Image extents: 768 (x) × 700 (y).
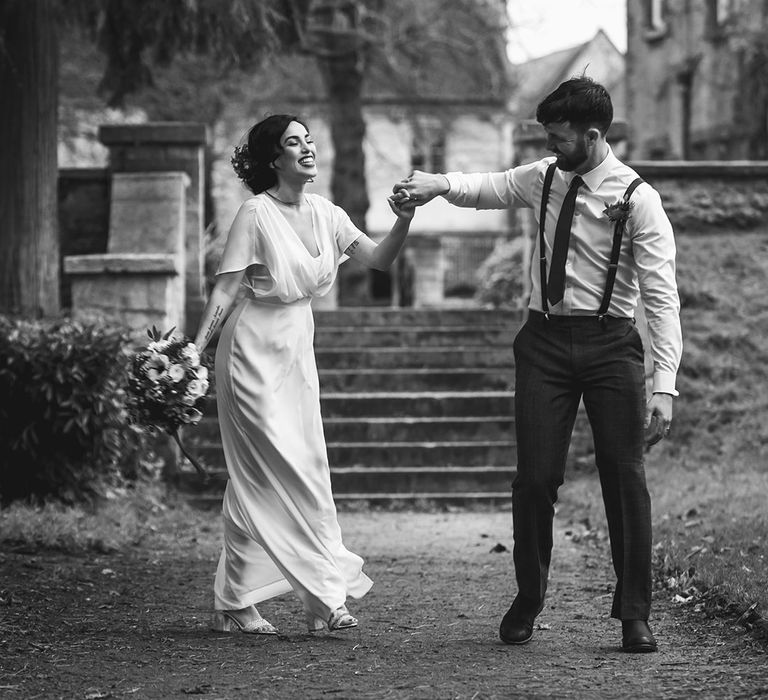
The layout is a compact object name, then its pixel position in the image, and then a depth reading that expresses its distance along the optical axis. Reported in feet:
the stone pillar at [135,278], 36.29
